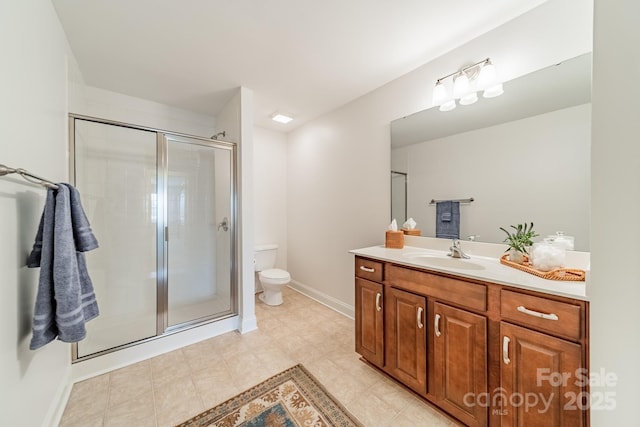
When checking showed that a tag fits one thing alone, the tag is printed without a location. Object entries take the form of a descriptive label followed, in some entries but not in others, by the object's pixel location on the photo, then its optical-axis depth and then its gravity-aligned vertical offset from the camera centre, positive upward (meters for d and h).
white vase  1.35 -0.26
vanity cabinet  0.92 -0.68
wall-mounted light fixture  1.55 +0.93
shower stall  2.12 -0.17
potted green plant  1.37 -0.18
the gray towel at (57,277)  0.97 -0.29
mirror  1.28 +0.39
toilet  2.79 -0.79
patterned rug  1.29 -1.20
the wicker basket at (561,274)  1.06 -0.30
